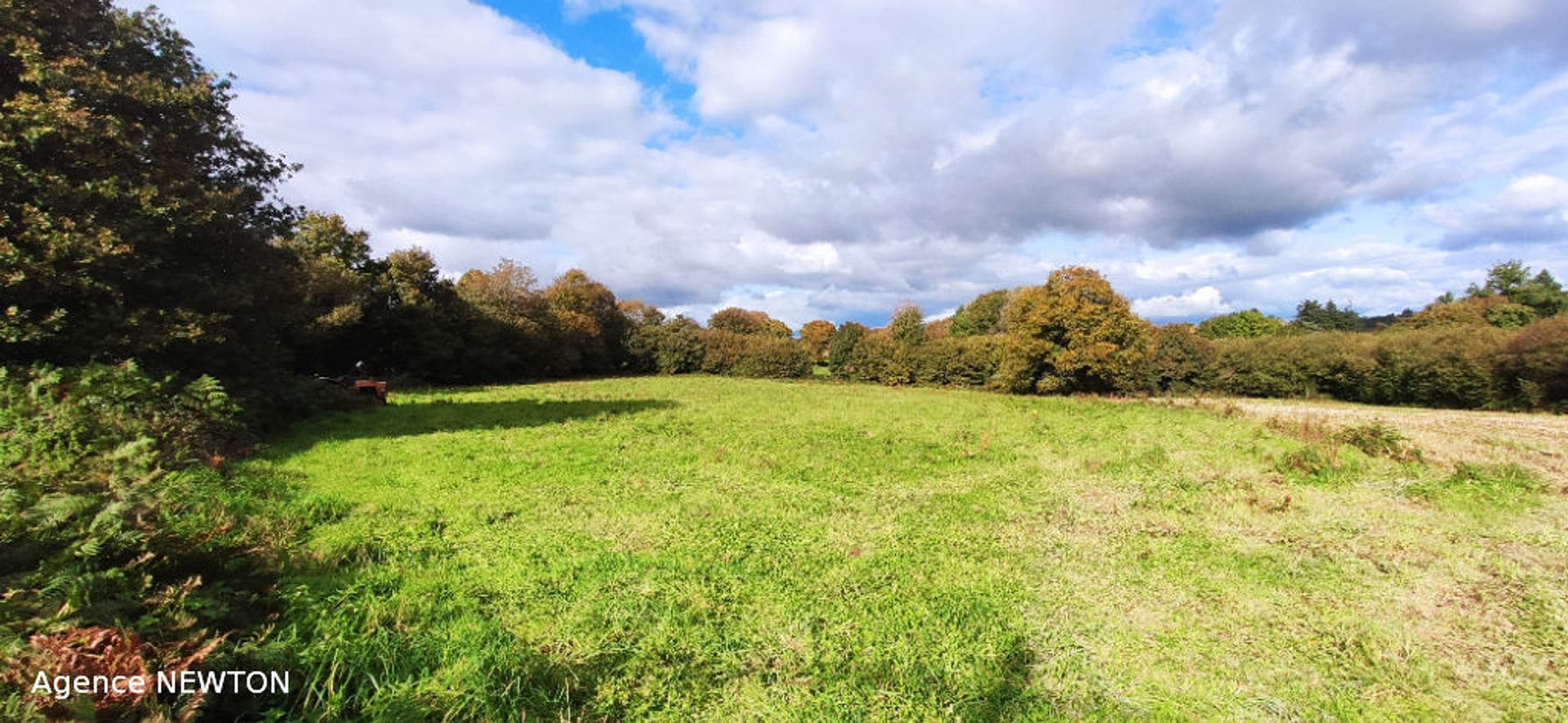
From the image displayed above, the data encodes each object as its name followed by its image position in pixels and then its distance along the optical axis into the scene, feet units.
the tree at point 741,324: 298.33
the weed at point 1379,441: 34.65
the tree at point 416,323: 98.78
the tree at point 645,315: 207.41
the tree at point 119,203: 30.94
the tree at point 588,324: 138.62
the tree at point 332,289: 82.94
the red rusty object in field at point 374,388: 69.17
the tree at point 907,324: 194.18
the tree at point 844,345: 157.28
